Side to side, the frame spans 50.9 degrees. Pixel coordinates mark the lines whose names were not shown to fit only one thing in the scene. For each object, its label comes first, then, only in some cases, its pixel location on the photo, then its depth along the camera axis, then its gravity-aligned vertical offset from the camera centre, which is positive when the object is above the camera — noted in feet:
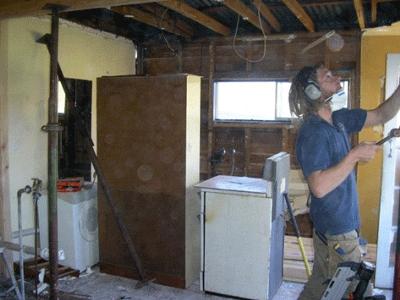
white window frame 16.21 +0.45
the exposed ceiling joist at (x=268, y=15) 12.06 +3.63
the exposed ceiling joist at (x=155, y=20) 12.74 +3.56
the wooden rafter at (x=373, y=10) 11.79 +3.53
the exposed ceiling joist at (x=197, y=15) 11.81 +3.53
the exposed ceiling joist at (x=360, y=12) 11.27 +3.35
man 5.94 -0.45
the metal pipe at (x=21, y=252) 9.52 -2.83
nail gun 5.54 -2.09
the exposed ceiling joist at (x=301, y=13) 11.73 +3.49
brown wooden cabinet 11.08 -1.17
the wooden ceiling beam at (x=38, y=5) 8.70 +2.58
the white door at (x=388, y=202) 10.96 -1.94
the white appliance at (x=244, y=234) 10.07 -2.64
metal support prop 8.87 -0.44
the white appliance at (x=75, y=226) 11.77 -2.87
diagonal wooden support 11.00 -1.64
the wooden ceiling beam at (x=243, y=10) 11.57 +3.46
